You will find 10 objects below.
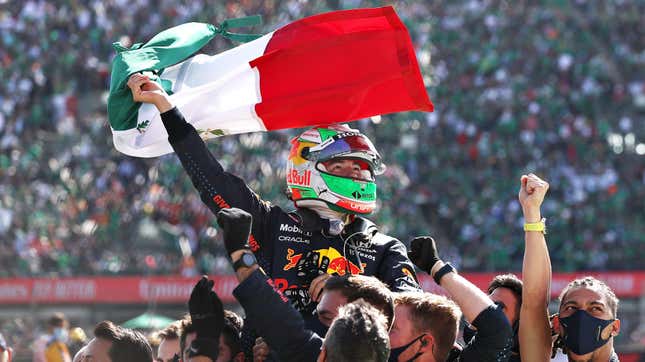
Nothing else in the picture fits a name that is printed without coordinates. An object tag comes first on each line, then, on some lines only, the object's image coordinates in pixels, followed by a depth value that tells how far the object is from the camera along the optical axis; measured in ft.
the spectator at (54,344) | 60.29
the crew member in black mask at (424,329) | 26.35
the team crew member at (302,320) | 22.24
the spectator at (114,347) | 30.63
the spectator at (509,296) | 32.46
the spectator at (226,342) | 30.86
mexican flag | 34.19
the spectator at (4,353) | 36.76
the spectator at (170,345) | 37.35
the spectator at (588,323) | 29.73
